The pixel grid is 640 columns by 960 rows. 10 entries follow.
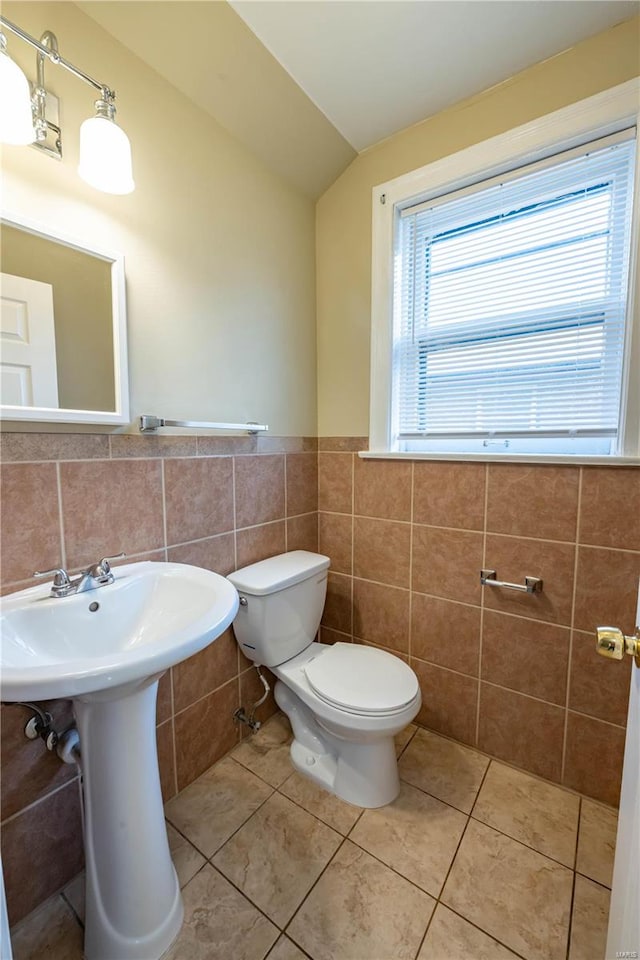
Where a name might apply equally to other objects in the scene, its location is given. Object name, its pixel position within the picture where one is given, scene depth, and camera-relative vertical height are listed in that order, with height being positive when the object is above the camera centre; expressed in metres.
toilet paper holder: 1.33 -0.47
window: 1.22 +0.50
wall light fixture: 0.79 +0.72
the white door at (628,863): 0.53 -0.62
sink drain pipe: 0.93 -0.69
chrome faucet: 0.91 -0.32
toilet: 1.23 -0.78
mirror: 0.89 +0.30
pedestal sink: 0.82 -0.65
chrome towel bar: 1.13 +0.08
